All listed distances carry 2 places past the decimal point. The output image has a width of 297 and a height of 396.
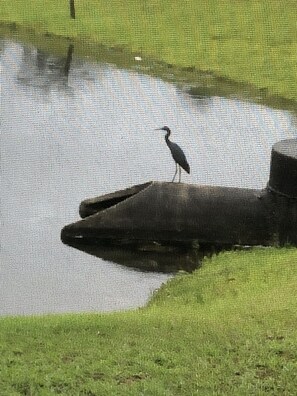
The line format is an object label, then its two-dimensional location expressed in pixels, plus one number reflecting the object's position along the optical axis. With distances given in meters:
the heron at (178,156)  15.82
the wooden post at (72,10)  36.09
